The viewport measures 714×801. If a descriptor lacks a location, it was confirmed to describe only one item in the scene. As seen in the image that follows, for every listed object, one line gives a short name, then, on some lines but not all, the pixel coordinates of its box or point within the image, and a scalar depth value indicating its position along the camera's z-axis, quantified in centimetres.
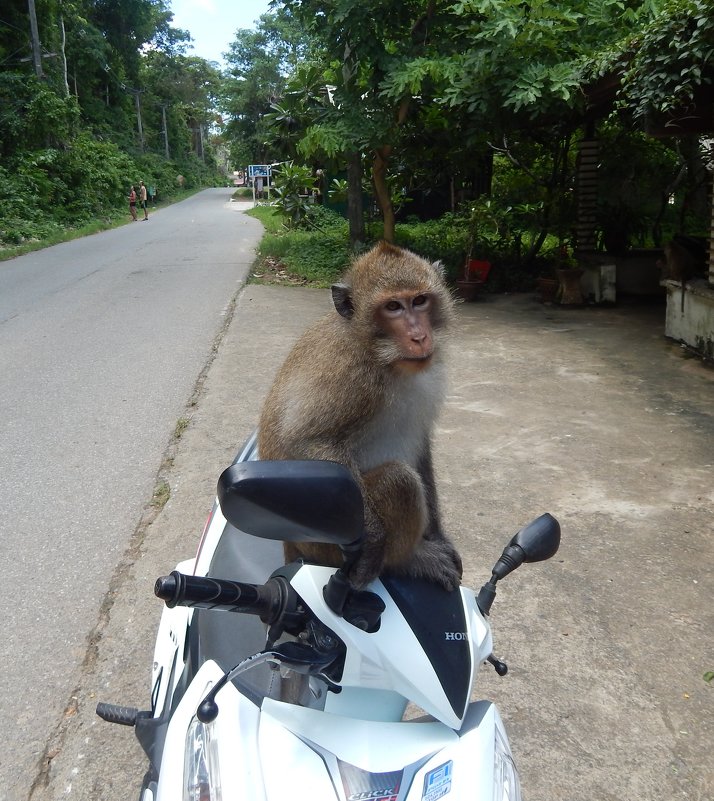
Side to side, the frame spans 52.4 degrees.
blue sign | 3916
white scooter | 113
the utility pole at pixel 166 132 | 5064
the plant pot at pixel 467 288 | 1016
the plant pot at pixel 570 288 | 980
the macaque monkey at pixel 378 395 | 180
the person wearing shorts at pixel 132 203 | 2683
